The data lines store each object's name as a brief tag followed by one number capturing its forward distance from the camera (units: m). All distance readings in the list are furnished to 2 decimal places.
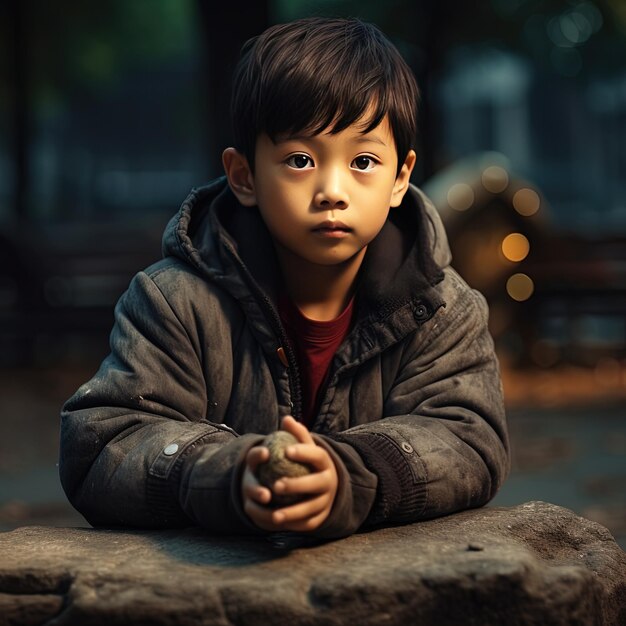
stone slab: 2.20
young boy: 2.67
